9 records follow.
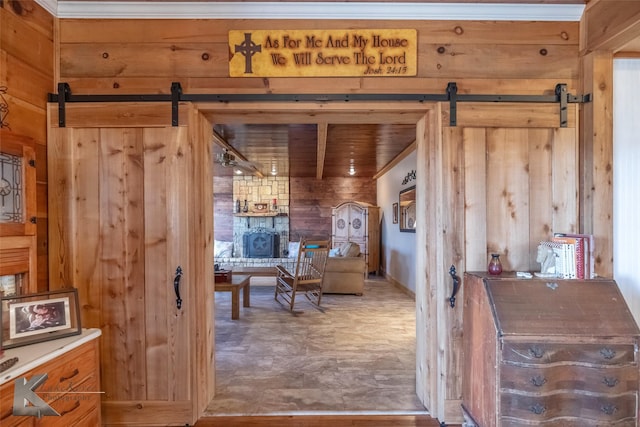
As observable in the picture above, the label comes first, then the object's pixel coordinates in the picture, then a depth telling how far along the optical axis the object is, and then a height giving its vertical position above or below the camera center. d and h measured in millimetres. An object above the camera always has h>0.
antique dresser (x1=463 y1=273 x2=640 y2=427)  1439 -722
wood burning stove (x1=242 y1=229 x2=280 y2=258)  7781 -812
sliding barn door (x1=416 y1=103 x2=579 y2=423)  1907 +88
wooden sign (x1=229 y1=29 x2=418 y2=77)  1923 +970
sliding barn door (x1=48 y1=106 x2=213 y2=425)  1884 -247
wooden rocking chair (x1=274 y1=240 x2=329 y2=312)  4332 -906
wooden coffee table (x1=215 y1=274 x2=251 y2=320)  3875 -966
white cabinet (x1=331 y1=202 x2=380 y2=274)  6777 -326
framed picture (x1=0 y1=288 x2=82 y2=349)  1372 -483
